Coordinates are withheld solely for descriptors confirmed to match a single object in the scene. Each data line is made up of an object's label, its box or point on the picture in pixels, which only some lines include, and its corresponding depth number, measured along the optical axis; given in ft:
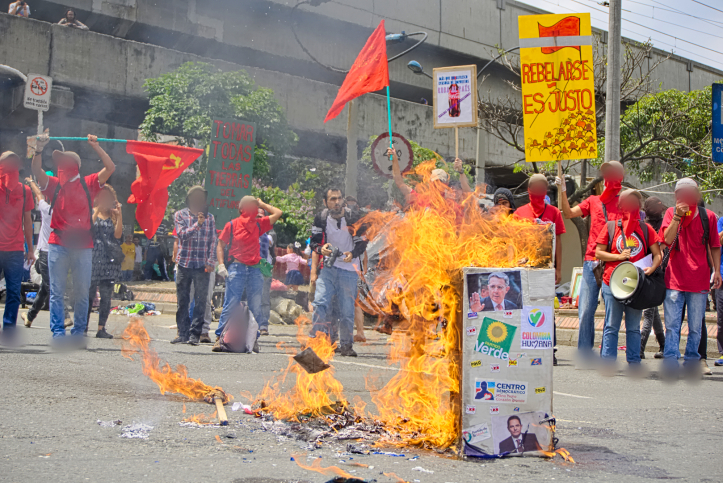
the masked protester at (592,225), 22.90
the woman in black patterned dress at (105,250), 27.78
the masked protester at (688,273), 22.33
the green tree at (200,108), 73.82
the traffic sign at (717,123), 38.86
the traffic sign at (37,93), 38.19
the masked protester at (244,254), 26.55
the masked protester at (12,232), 23.38
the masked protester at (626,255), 22.00
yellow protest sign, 26.27
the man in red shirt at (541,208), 22.15
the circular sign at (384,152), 33.94
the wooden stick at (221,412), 13.28
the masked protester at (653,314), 25.74
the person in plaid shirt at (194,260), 27.68
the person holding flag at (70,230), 23.49
